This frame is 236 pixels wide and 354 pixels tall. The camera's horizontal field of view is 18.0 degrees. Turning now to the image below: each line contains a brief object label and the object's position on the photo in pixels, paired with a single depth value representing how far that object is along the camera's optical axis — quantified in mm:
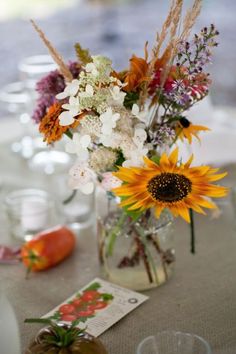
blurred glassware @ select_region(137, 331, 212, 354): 738
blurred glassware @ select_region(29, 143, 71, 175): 1258
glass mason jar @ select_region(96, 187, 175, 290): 928
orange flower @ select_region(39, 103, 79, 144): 815
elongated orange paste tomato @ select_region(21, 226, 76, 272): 986
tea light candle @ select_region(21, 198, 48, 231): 1080
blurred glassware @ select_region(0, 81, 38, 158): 1303
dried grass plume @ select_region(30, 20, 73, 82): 835
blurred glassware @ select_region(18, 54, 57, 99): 1275
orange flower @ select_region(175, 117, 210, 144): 878
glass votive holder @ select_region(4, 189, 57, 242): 1081
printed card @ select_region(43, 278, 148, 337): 861
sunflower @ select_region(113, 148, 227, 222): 796
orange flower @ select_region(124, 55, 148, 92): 824
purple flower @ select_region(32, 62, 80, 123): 900
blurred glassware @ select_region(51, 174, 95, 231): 1123
